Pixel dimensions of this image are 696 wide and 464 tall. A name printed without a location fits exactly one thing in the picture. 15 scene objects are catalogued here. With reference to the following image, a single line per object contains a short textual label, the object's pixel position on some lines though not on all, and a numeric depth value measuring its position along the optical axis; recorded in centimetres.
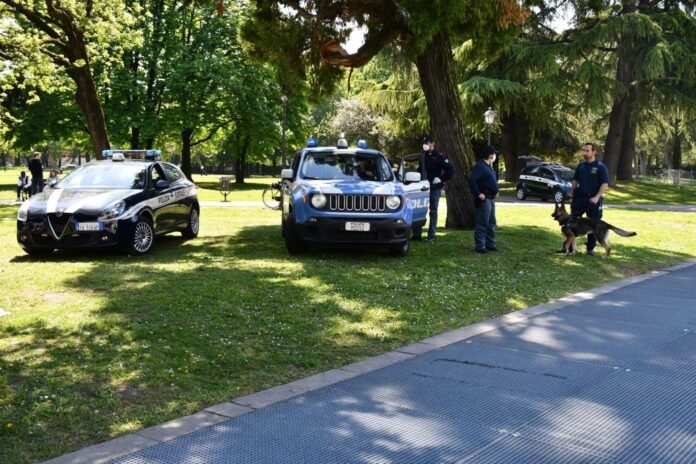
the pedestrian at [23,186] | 2686
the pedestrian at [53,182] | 1208
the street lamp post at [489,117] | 2975
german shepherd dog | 1163
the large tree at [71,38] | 2058
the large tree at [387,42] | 1472
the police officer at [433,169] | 1354
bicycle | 2405
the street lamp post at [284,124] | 3987
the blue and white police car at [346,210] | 1094
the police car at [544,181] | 3105
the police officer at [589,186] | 1166
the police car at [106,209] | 1080
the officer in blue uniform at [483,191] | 1203
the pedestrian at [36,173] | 2431
